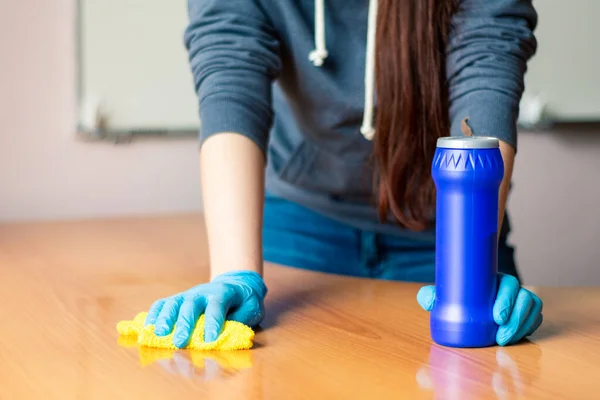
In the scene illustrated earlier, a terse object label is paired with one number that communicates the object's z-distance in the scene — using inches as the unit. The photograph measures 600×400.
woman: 38.0
